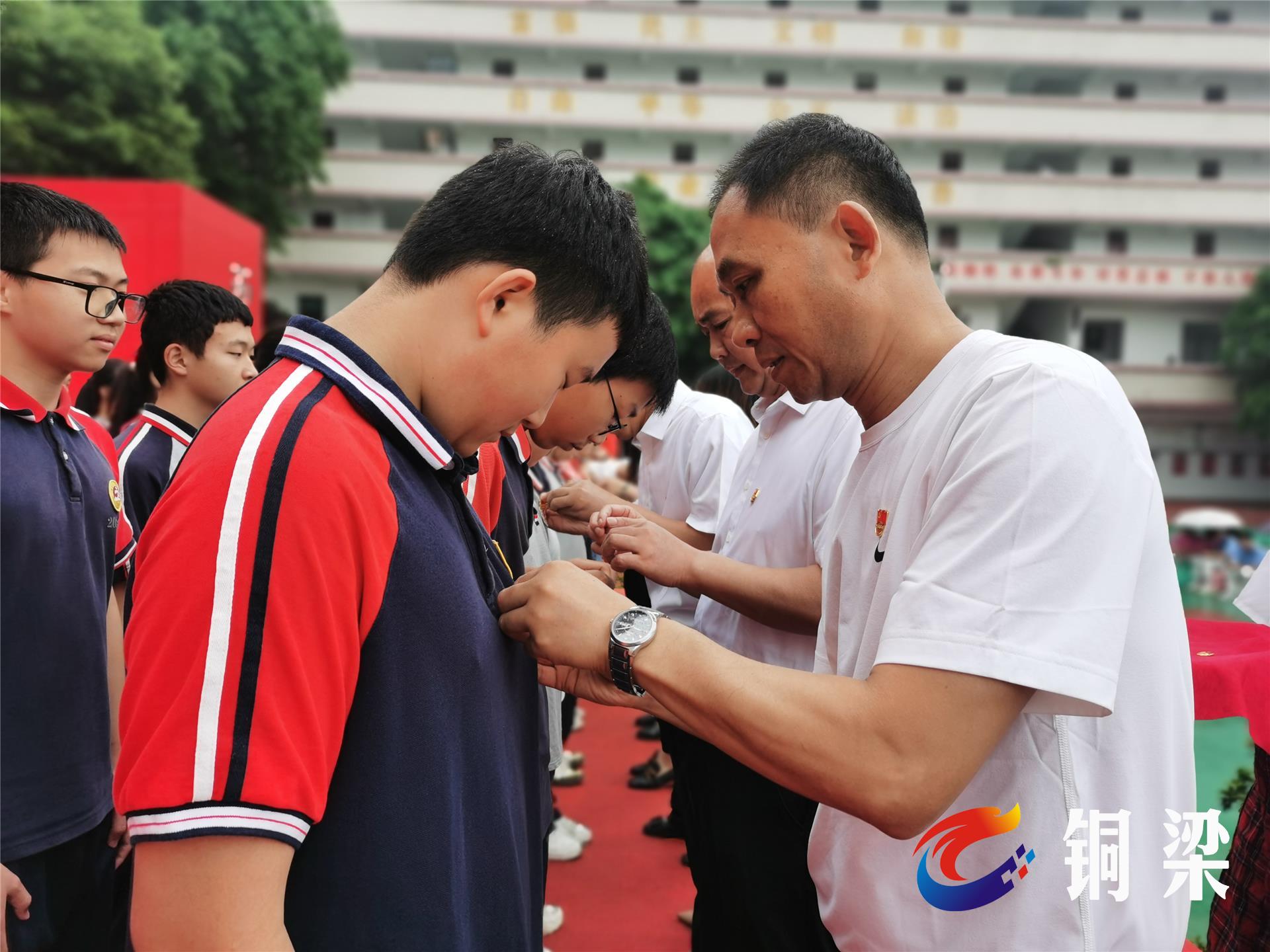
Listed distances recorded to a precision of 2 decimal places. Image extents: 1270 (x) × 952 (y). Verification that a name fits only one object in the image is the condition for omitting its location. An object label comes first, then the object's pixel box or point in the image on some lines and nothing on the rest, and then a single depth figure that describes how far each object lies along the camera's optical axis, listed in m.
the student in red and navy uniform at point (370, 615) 0.89
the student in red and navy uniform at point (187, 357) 3.13
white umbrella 18.84
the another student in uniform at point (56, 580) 2.06
